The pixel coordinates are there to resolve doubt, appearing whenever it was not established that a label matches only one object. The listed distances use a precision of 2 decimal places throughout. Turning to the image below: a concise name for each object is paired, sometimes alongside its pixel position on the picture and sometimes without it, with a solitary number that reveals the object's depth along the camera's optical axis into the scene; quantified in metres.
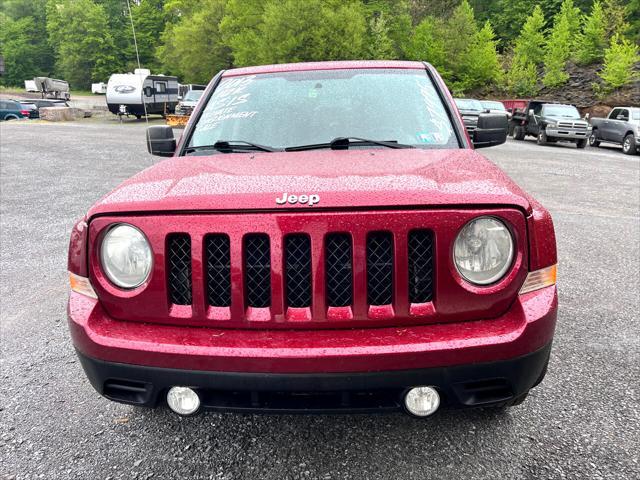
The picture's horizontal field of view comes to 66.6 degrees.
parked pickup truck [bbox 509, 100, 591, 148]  19.27
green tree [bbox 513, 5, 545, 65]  41.03
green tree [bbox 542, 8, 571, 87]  37.50
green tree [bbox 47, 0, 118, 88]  74.69
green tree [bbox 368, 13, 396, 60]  36.47
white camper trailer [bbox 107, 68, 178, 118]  29.66
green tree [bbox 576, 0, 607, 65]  38.38
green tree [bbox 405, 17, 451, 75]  40.38
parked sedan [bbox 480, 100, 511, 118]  23.49
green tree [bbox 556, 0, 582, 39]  42.81
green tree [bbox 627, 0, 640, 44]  41.53
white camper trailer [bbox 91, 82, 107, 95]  58.42
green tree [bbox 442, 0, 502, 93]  41.34
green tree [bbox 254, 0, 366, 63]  32.19
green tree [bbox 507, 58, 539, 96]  39.91
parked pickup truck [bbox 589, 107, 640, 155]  17.94
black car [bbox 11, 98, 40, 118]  33.60
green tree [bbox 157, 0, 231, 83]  45.81
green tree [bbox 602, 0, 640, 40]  39.22
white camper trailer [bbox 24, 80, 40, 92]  63.88
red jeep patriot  1.72
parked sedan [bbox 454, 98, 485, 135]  21.92
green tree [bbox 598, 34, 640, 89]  32.69
